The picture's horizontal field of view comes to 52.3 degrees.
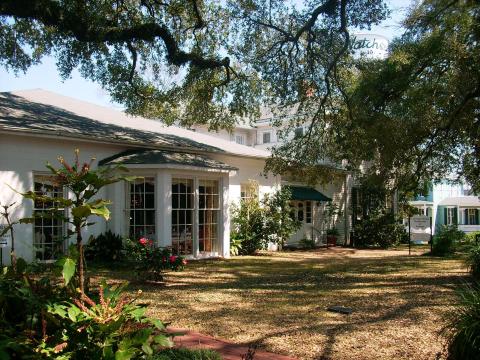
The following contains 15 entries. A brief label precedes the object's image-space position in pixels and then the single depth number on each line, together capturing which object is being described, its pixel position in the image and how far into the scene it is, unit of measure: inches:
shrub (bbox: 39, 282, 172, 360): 137.9
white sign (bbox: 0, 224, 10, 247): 458.5
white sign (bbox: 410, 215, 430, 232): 780.4
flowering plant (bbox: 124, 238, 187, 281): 406.9
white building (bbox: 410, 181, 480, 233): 1622.8
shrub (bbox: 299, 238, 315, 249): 866.1
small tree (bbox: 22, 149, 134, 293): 142.6
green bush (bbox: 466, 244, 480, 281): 441.4
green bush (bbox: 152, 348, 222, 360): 171.7
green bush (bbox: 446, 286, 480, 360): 181.3
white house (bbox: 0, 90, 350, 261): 503.8
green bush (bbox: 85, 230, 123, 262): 551.2
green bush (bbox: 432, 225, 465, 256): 740.0
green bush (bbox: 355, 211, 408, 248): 940.0
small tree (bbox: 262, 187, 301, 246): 729.0
